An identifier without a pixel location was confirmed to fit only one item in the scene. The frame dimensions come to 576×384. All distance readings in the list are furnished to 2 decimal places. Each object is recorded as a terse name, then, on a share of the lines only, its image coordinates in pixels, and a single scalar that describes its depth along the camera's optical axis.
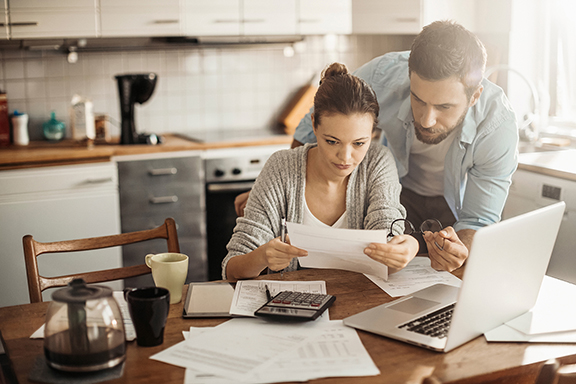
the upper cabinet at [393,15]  3.52
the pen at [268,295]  1.29
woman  1.57
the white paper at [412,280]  1.38
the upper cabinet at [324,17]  3.40
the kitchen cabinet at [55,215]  2.76
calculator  1.17
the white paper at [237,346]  1.00
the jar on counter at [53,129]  3.22
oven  3.14
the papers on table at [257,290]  1.24
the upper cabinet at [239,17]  3.19
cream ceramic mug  1.29
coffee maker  3.06
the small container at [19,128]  3.09
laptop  1.03
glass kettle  0.95
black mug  1.06
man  1.62
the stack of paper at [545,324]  1.12
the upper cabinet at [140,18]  3.03
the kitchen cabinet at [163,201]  2.98
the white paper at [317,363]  0.96
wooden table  0.97
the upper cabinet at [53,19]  2.88
